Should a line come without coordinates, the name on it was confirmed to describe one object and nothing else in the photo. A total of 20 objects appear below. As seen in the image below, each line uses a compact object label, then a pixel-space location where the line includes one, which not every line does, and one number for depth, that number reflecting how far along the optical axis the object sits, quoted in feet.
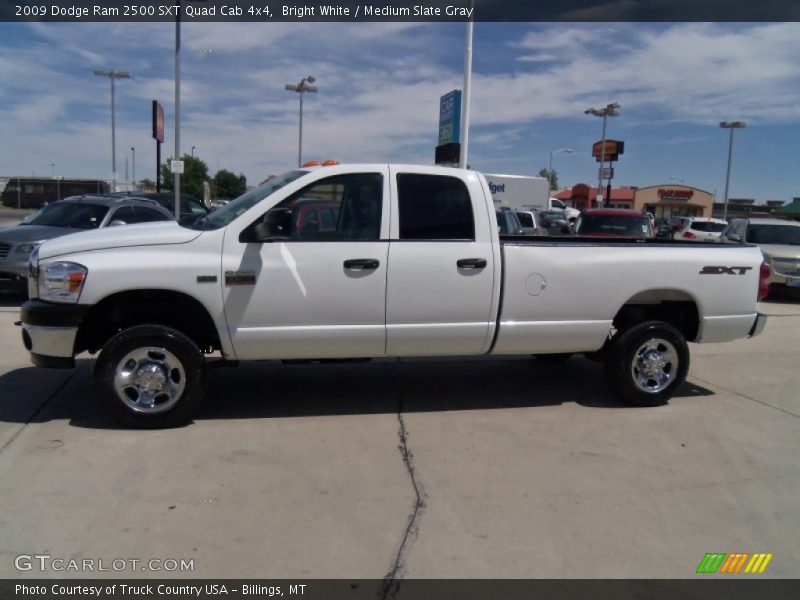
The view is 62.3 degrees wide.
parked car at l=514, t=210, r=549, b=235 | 74.64
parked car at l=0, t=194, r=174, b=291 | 31.96
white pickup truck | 15.92
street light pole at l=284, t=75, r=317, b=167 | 80.84
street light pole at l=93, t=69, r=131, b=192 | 114.01
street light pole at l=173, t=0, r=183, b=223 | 57.62
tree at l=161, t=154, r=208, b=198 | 174.29
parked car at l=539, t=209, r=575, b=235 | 105.95
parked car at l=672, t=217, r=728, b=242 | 84.64
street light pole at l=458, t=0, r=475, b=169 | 51.16
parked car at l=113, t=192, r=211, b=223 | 62.03
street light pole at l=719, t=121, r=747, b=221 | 154.71
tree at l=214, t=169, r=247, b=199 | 200.04
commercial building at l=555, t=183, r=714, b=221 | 219.20
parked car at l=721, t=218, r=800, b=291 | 41.55
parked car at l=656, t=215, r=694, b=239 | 99.57
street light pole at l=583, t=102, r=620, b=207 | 137.90
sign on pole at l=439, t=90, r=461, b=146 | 62.64
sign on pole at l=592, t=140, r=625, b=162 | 159.74
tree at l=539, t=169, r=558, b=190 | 432.78
